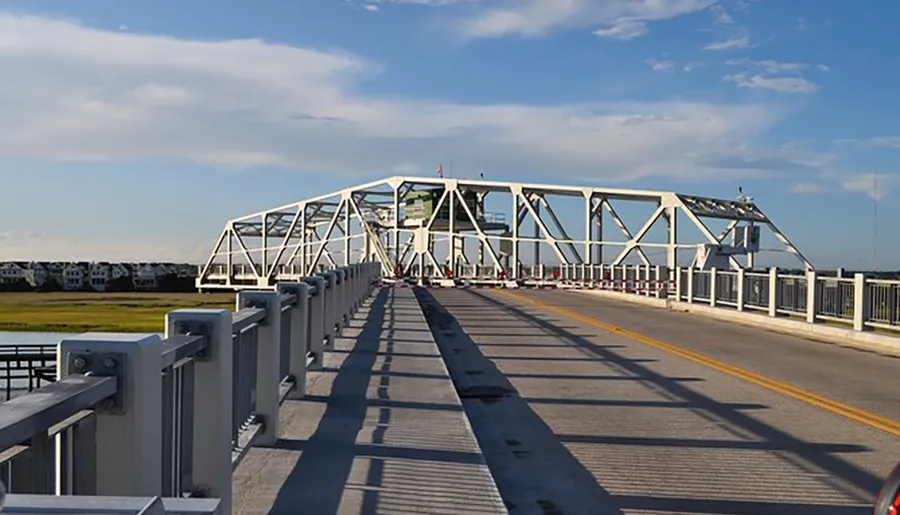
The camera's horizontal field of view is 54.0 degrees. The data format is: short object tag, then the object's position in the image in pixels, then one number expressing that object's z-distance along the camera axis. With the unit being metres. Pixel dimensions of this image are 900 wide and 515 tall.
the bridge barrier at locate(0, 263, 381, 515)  2.76
